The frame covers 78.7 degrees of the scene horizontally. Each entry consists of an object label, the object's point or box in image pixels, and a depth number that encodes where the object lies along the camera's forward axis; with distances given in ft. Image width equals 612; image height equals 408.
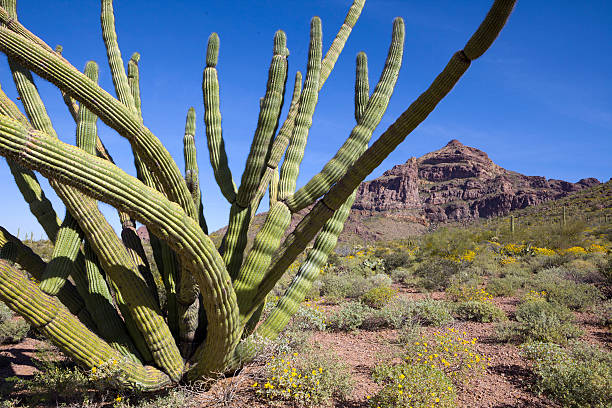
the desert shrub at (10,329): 24.21
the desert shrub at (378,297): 30.91
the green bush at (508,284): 36.19
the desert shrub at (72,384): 13.24
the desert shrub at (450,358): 17.13
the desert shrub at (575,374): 14.82
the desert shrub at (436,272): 40.88
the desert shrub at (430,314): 25.96
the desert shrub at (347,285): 35.99
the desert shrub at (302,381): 14.71
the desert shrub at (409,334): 20.81
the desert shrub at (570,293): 29.53
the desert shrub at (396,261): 57.36
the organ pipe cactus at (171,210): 11.05
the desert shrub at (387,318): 25.55
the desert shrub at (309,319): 23.40
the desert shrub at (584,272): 36.08
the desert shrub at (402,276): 45.71
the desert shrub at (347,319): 25.66
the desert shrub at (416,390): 13.89
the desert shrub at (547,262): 47.26
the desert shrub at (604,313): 25.40
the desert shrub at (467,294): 31.86
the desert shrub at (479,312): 27.58
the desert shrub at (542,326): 22.13
